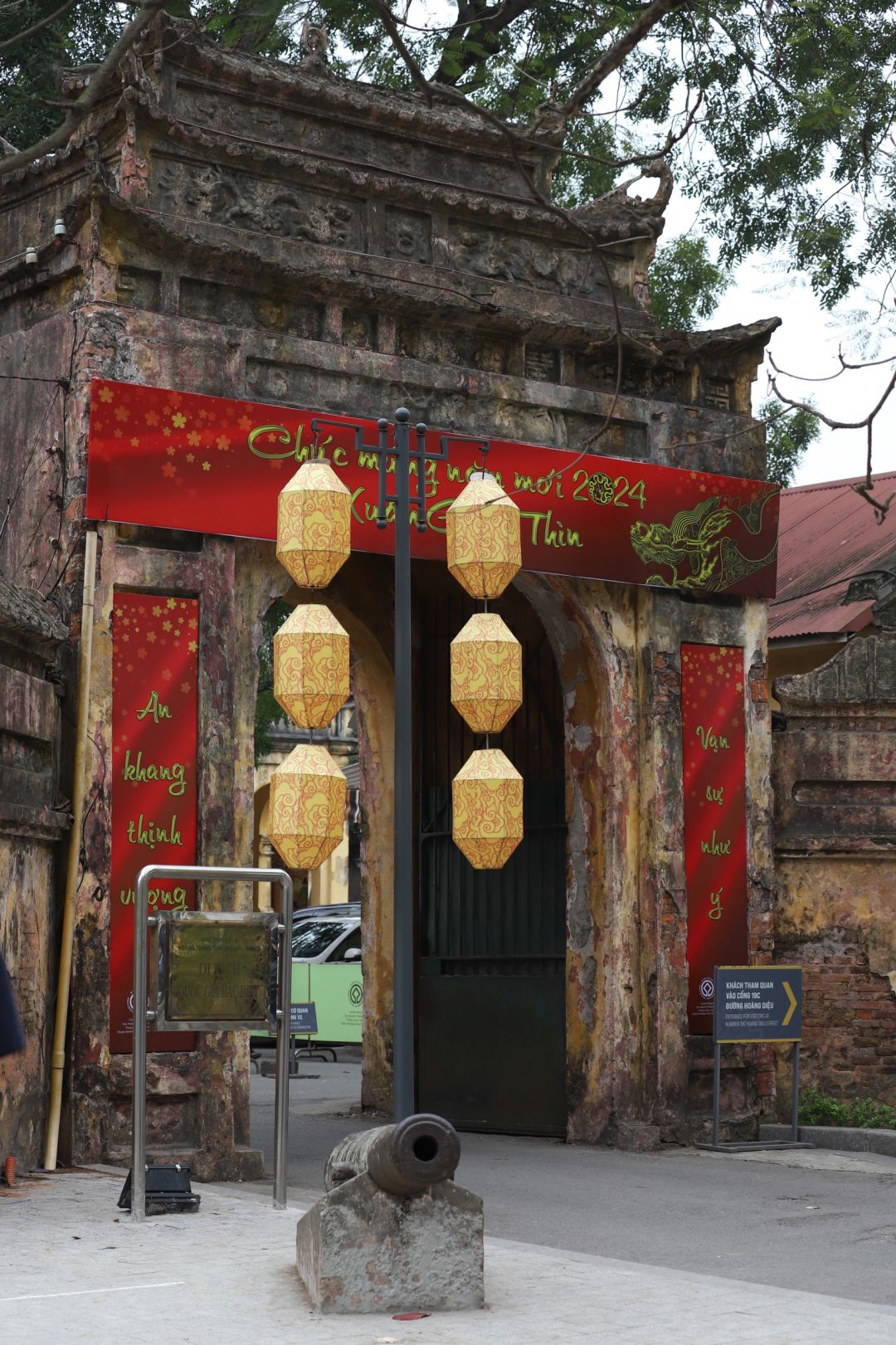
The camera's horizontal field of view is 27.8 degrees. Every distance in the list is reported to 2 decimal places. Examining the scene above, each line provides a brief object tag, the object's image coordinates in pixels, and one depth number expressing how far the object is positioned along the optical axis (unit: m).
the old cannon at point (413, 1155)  6.58
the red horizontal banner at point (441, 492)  11.23
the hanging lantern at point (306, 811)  10.30
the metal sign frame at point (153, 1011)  8.59
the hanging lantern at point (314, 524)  10.49
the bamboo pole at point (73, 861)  10.66
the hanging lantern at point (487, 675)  10.64
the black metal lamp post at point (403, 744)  9.03
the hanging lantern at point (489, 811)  10.61
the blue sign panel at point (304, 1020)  17.67
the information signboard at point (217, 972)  8.83
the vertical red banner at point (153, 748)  11.07
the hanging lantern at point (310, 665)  10.46
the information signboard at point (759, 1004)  12.75
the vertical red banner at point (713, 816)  13.23
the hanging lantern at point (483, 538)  10.70
